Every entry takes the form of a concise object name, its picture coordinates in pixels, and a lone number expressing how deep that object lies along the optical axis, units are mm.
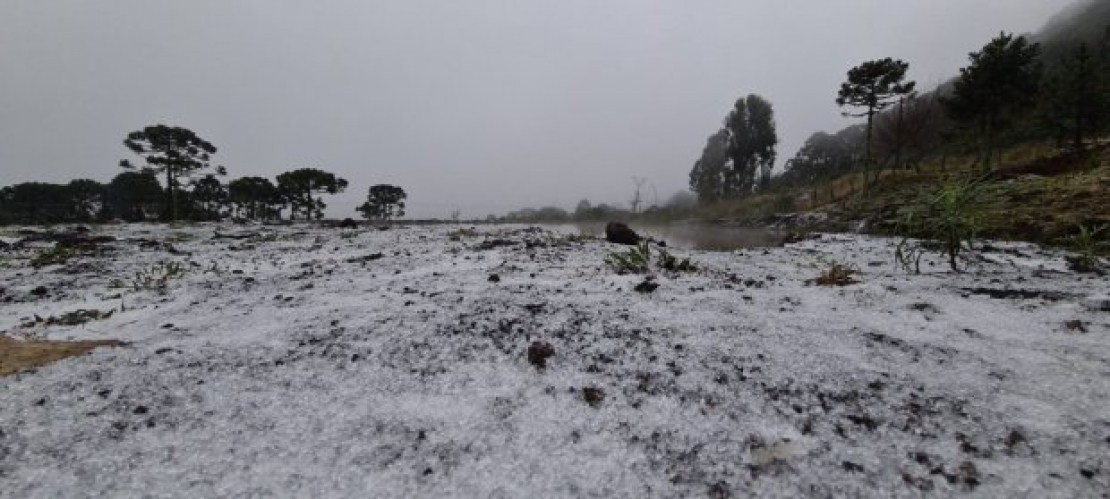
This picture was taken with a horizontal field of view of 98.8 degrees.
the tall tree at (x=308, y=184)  45062
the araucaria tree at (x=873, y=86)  26047
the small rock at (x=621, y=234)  7328
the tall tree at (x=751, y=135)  50188
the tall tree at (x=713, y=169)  56172
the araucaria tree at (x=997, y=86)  23984
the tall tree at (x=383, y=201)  60756
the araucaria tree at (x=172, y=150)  31000
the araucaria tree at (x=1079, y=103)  26500
